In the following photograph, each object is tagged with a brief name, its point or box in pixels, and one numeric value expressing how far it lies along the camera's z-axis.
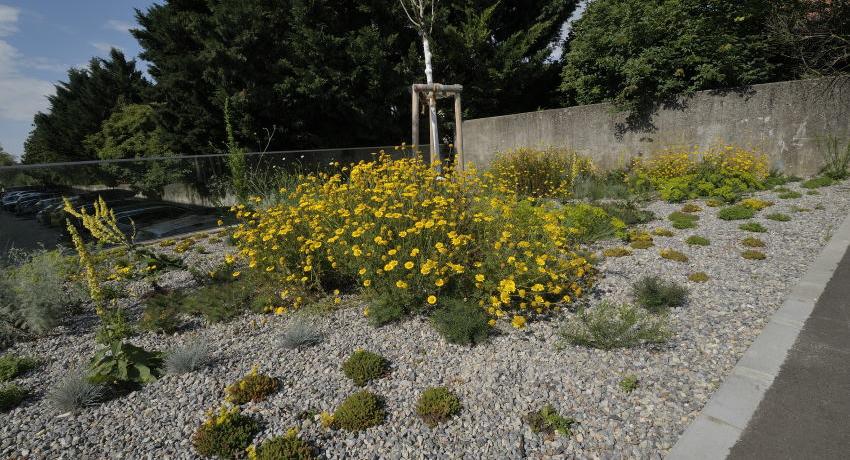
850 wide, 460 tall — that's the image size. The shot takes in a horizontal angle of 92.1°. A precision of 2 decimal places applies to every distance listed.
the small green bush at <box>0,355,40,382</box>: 2.98
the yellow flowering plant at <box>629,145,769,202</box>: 6.87
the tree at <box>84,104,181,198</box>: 15.05
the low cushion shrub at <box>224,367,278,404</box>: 2.56
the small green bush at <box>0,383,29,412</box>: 2.64
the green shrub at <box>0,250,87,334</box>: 3.61
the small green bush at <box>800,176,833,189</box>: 6.71
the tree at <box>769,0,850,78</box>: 7.03
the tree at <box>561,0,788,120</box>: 7.75
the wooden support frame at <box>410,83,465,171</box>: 6.39
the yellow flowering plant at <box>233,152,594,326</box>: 3.34
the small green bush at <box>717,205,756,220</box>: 5.54
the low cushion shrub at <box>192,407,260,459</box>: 2.13
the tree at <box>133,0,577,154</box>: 10.92
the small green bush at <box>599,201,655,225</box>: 5.84
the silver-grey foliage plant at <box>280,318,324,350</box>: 3.14
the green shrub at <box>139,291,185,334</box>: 3.54
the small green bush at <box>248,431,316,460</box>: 2.02
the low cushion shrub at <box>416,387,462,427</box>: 2.32
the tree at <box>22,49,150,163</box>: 22.31
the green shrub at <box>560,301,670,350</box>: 2.87
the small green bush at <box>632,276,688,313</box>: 3.42
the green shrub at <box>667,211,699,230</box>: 5.43
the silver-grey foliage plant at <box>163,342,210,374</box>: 2.86
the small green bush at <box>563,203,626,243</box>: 5.10
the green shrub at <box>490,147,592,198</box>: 7.87
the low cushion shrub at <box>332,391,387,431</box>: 2.28
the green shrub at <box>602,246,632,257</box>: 4.65
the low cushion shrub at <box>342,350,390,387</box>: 2.70
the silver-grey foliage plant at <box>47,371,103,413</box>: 2.55
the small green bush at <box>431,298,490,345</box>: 3.02
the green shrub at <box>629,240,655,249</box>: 4.83
